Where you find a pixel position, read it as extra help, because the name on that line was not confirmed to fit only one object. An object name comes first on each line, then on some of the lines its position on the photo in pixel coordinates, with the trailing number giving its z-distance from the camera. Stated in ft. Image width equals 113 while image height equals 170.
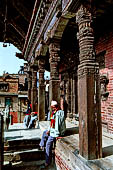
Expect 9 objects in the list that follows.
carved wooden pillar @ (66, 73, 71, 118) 28.31
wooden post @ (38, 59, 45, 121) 23.14
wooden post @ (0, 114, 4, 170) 12.47
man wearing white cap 13.02
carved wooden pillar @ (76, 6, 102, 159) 8.38
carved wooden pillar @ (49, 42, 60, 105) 16.07
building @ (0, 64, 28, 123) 71.67
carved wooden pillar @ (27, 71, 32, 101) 36.15
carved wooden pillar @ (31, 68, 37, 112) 28.50
